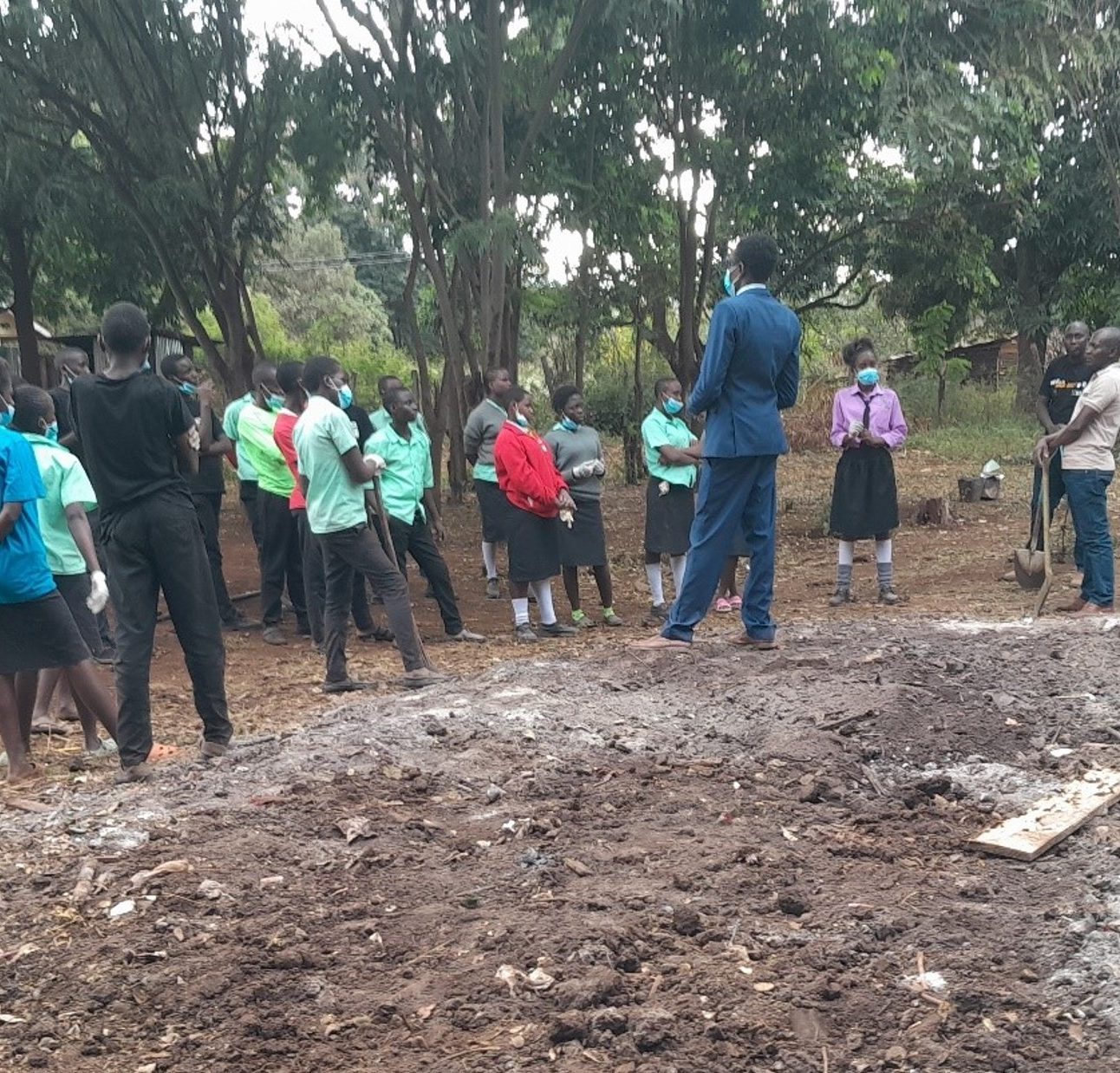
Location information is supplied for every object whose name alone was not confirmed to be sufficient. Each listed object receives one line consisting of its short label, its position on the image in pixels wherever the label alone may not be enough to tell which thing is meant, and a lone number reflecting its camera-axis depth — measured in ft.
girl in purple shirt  28.32
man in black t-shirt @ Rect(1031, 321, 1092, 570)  28.19
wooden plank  12.09
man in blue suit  19.42
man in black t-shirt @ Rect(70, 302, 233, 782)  15.80
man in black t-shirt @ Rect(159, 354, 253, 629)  26.63
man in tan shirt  24.80
